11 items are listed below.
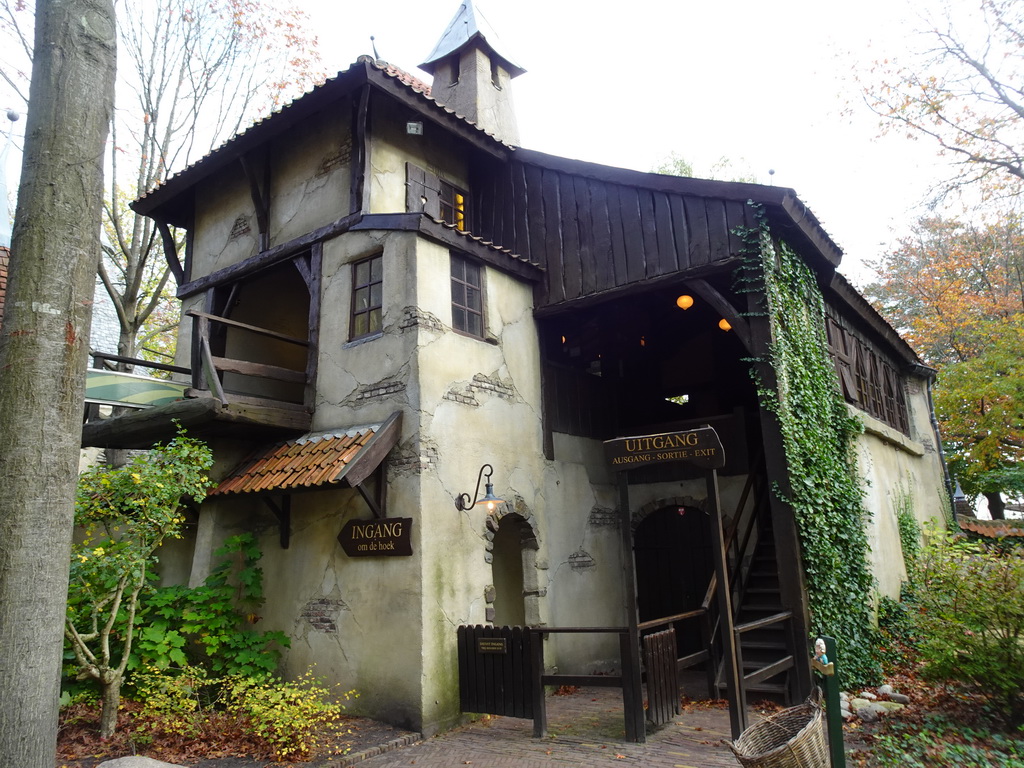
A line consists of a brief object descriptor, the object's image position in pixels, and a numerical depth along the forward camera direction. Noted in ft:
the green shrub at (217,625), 23.98
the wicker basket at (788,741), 14.02
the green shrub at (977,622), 20.33
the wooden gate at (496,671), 22.53
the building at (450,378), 25.04
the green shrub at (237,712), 20.17
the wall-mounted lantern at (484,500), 24.69
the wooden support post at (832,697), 15.51
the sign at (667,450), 19.95
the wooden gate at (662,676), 21.52
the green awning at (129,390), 27.14
